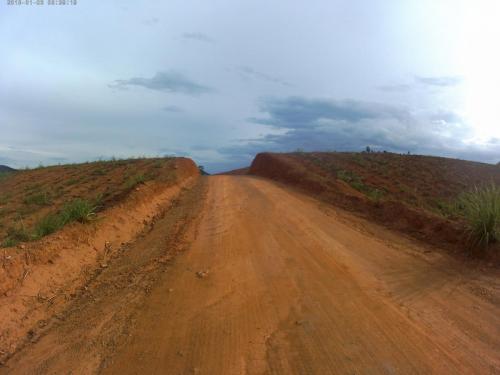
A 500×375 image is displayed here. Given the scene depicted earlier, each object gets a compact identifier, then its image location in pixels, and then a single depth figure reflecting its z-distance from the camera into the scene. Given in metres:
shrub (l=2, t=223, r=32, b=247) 7.76
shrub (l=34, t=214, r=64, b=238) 8.59
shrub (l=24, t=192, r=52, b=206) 15.04
